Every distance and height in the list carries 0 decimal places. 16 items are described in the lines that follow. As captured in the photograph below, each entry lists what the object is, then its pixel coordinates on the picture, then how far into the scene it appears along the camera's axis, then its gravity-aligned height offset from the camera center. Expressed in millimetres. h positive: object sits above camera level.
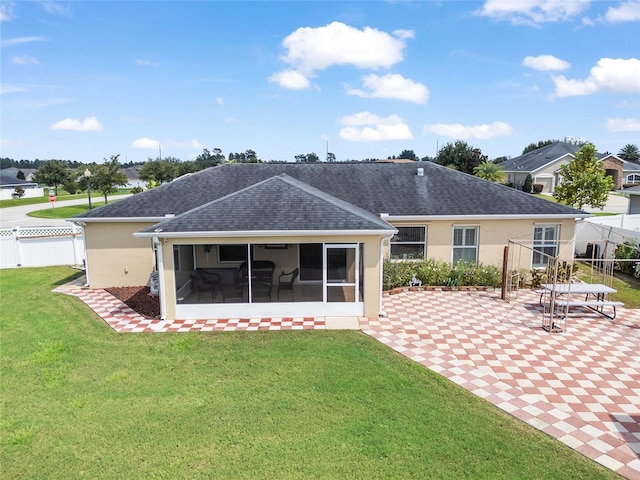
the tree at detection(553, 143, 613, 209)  30531 +310
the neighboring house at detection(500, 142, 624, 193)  53875 +2788
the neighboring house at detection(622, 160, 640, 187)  63031 +1862
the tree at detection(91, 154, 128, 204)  41594 +1225
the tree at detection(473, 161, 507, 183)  46562 +1654
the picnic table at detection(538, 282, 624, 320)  12773 -3630
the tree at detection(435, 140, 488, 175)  57312 +4569
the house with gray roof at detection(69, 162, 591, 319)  13195 -1618
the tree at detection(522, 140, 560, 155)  92938 +9538
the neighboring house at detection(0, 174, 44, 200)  73938 +83
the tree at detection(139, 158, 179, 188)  65688 +2559
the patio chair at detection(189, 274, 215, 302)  14212 -3434
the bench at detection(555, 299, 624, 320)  12711 -3706
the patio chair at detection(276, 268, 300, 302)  14677 -3607
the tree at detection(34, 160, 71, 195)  60469 +2296
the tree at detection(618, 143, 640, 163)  95875 +7562
